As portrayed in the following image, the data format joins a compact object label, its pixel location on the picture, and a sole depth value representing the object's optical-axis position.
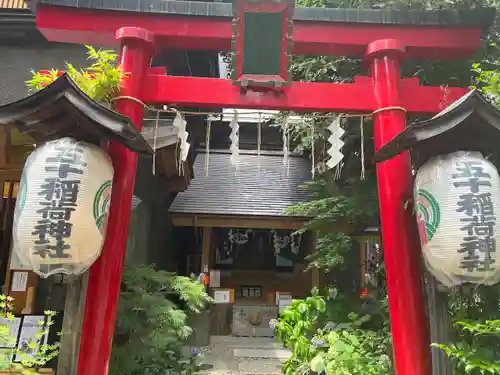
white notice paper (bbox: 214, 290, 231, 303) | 10.05
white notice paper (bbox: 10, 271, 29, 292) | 5.94
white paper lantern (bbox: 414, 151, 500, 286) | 3.67
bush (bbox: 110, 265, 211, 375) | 5.18
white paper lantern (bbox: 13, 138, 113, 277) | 3.69
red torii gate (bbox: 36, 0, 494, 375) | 4.42
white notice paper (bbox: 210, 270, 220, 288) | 11.09
